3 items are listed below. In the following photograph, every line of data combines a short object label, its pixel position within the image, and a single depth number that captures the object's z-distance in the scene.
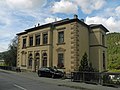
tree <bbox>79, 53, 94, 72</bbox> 12.76
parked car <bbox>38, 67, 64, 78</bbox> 13.55
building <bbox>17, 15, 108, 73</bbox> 15.28
